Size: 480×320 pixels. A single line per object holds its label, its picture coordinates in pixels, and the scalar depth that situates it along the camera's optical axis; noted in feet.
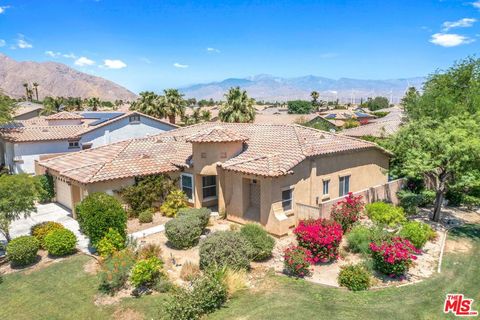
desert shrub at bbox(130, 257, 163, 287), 44.68
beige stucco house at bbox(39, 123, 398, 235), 65.77
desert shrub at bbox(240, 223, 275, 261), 52.70
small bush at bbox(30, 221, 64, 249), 61.36
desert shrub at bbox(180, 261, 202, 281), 47.62
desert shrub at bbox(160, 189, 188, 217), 76.48
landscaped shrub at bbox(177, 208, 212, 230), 64.03
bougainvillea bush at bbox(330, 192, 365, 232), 63.00
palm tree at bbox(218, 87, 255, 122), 156.46
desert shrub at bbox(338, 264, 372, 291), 44.39
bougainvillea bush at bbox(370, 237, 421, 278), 45.80
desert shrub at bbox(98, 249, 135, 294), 45.88
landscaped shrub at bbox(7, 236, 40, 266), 54.44
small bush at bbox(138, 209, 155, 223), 72.18
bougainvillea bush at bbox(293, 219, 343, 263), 51.01
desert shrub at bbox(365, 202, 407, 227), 65.07
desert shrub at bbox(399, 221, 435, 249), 55.01
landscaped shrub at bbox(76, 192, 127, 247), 55.98
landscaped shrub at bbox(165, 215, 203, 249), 58.03
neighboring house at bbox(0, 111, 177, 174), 116.98
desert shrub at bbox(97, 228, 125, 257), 54.19
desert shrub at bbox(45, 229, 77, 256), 56.80
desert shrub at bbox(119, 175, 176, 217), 75.66
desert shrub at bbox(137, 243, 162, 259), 52.95
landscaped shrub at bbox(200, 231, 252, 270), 47.98
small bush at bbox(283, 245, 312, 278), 47.60
